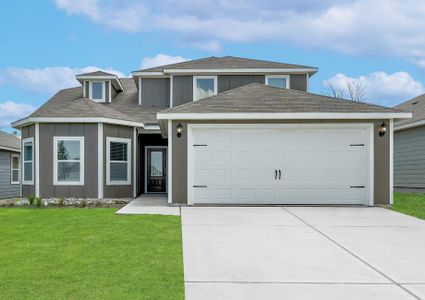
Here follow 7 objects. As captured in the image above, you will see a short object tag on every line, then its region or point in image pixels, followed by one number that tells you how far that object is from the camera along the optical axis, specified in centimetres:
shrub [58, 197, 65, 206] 1271
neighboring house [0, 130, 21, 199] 2167
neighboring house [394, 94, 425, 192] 1822
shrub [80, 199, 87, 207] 1251
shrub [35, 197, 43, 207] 1230
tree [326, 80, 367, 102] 3997
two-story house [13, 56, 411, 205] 1177
